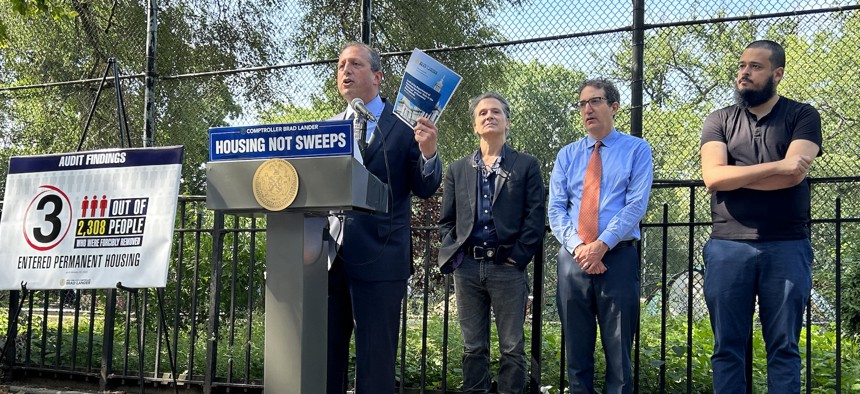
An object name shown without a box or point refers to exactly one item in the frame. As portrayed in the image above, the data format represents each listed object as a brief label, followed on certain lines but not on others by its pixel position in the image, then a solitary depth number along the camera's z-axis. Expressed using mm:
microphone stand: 2912
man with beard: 3406
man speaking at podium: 2908
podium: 2330
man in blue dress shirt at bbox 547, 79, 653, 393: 3670
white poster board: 4004
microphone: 2654
